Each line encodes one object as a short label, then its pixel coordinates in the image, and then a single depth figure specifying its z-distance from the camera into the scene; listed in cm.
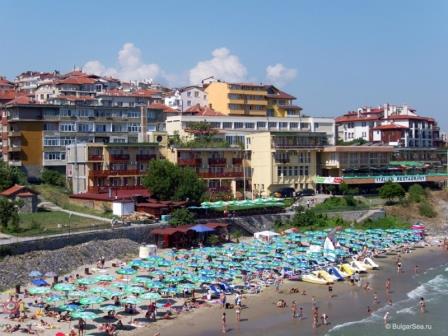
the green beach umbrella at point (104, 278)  4278
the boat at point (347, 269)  5128
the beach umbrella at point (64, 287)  3956
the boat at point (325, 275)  4889
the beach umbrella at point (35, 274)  4412
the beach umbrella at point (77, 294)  3866
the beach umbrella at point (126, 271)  4603
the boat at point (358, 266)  5285
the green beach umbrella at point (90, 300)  3678
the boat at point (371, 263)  5419
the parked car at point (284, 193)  7943
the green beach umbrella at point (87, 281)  4169
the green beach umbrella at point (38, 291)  3962
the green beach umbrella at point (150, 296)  3875
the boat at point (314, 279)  4856
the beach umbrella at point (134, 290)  3962
